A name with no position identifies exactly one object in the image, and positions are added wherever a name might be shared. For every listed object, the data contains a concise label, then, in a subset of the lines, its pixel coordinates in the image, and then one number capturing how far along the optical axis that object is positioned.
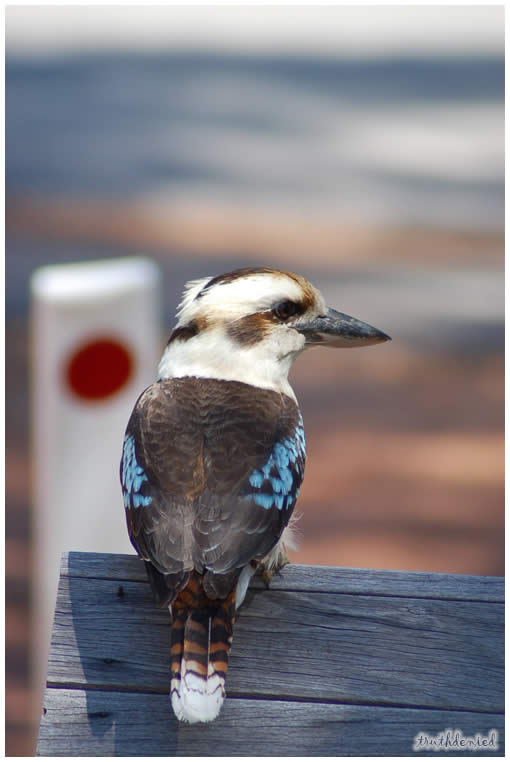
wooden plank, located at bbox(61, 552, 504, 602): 6.37
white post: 10.09
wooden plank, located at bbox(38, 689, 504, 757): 5.84
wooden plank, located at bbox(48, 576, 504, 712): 6.02
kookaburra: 5.95
